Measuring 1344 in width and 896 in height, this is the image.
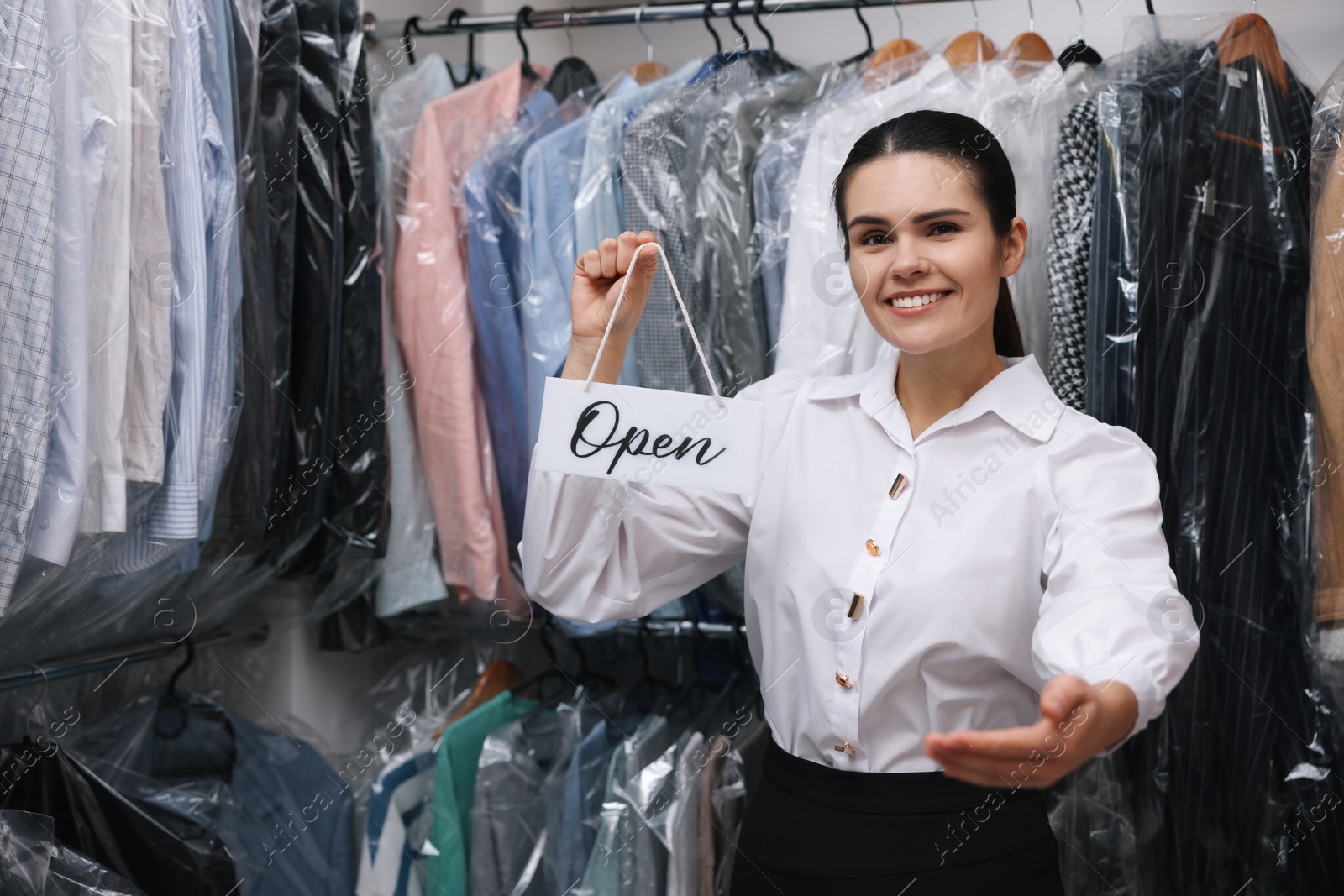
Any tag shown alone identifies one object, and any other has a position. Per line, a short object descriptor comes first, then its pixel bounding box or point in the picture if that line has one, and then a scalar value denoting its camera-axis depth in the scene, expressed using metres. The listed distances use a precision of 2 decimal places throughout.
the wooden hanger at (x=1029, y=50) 1.57
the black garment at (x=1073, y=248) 1.38
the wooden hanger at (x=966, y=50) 1.61
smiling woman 1.08
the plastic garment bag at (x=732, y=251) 1.54
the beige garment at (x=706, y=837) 1.47
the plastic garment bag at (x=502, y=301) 1.66
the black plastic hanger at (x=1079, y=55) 1.57
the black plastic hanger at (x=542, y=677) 1.74
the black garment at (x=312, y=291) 1.53
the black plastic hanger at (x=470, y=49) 1.84
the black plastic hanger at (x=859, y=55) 1.62
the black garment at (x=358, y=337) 1.59
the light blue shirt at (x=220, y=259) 1.35
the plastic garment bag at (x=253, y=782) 1.52
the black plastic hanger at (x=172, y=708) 1.55
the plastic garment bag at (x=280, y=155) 1.47
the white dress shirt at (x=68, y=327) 1.15
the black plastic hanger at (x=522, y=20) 1.79
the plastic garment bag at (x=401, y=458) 1.70
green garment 1.57
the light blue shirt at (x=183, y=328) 1.31
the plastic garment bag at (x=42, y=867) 1.17
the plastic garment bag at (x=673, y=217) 1.55
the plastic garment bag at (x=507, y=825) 1.56
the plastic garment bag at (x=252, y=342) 1.42
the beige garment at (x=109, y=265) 1.21
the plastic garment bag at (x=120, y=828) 1.33
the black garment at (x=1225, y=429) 1.31
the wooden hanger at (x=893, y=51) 1.63
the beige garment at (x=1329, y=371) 1.23
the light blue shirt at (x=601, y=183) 1.62
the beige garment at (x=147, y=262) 1.26
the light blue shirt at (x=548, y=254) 1.62
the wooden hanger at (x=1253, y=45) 1.36
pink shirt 1.66
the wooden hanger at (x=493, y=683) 1.79
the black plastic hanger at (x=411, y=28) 1.85
